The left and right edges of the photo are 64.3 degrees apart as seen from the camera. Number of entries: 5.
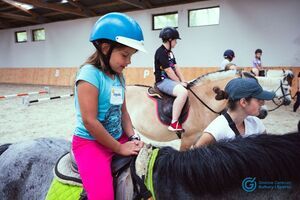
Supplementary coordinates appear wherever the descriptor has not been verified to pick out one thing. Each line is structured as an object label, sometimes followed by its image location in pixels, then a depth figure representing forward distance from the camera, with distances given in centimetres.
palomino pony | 306
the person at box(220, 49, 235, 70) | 497
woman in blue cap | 152
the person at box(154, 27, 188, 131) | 303
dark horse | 80
